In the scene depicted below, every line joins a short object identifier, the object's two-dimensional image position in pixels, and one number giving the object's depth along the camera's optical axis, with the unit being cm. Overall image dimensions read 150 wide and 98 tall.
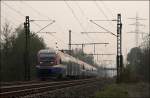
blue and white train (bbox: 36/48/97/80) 4625
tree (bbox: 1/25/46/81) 6538
